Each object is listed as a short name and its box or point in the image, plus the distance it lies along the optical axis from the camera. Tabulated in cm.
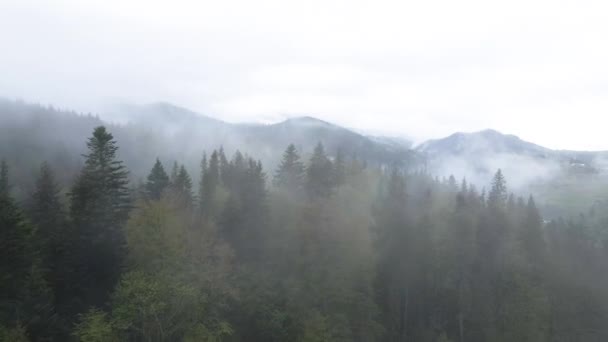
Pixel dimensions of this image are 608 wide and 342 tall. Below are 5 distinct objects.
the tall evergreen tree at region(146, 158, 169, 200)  4559
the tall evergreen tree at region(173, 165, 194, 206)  4638
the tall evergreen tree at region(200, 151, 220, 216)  5103
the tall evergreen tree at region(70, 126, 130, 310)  3012
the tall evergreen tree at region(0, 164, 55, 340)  2261
